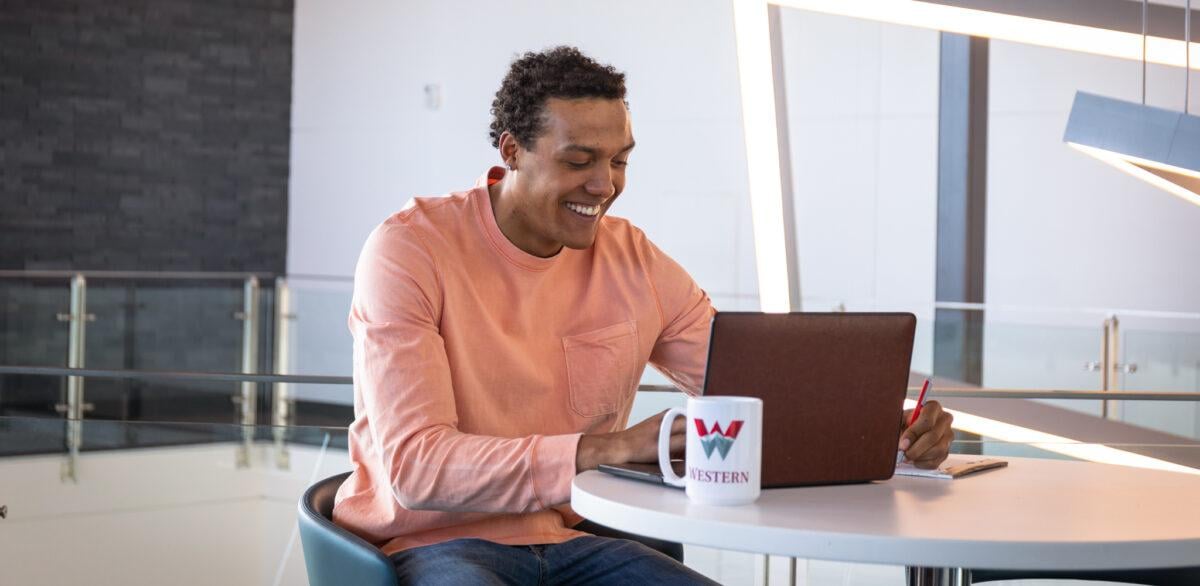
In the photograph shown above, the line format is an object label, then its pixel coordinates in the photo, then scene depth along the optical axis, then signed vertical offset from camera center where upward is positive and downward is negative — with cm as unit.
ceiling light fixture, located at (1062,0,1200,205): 258 +36
